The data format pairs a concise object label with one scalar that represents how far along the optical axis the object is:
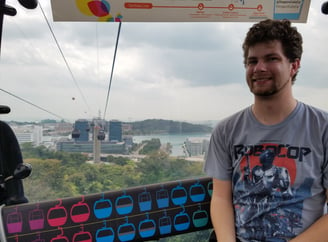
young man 1.28
